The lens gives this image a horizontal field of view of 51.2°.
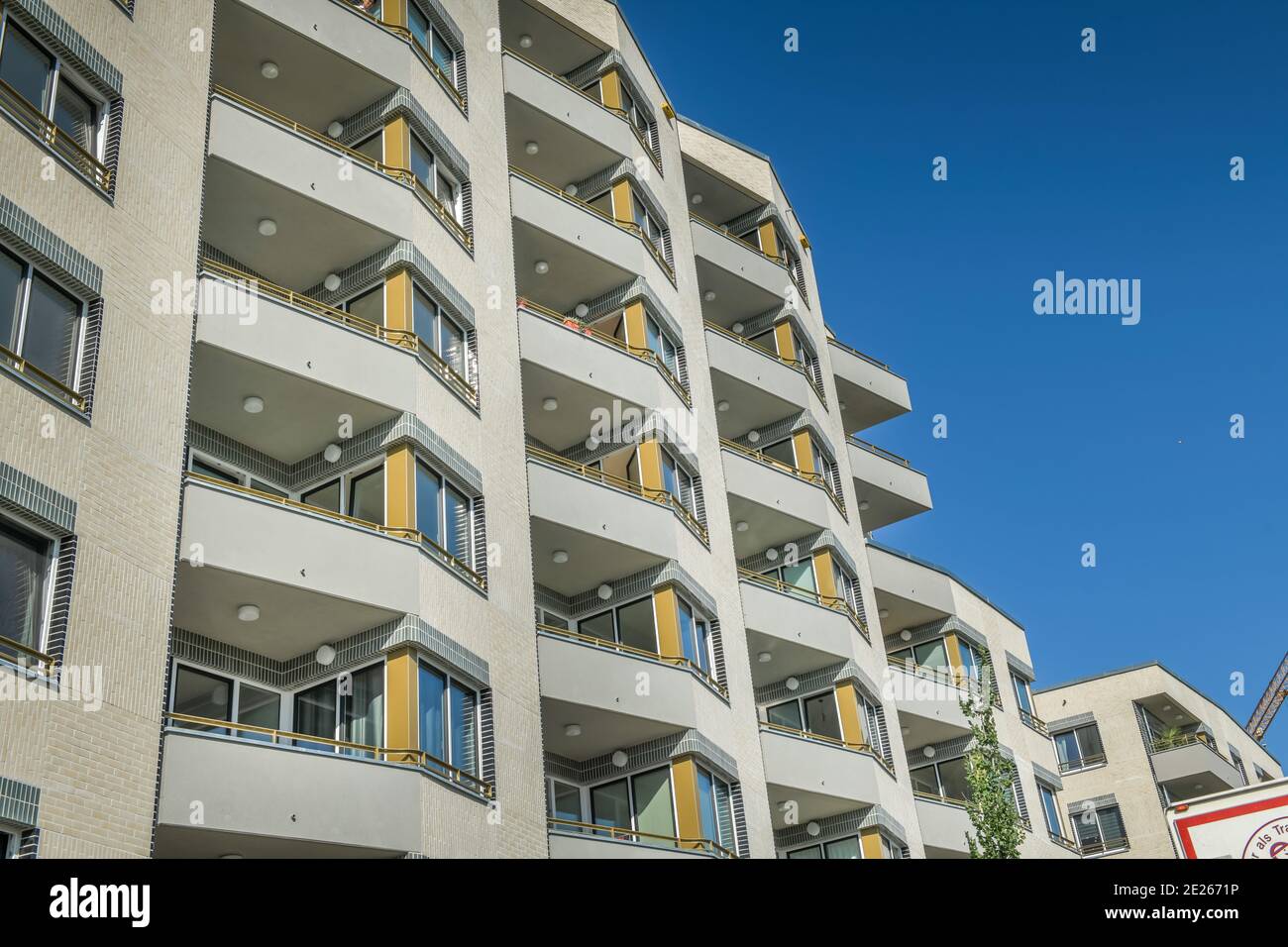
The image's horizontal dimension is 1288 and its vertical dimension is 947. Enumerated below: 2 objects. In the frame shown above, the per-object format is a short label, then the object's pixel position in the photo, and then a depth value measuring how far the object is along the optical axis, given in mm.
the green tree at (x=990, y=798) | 26906
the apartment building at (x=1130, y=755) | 51906
